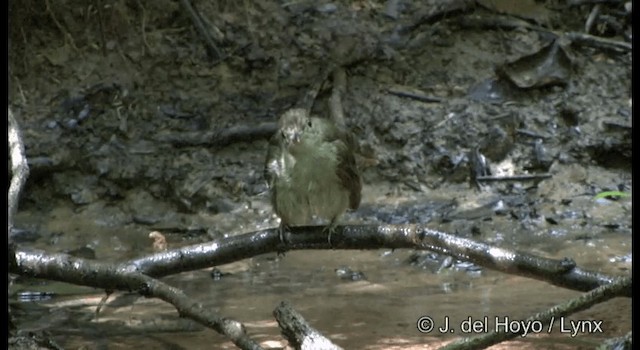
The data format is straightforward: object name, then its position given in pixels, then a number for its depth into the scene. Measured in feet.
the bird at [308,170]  31.65
